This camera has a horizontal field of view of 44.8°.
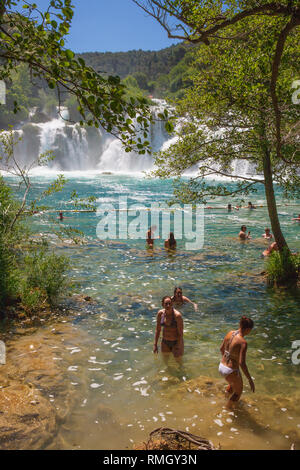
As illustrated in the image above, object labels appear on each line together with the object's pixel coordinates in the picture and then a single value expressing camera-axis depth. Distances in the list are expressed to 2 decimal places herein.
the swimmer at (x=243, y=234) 22.39
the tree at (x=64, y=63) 4.11
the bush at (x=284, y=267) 13.48
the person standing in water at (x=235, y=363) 6.40
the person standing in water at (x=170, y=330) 8.20
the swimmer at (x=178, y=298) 11.30
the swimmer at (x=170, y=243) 20.25
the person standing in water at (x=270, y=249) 16.15
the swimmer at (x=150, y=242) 20.03
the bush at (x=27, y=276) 10.24
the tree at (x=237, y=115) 10.29
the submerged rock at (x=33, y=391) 5.40
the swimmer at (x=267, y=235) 22.70
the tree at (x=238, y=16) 4.91
